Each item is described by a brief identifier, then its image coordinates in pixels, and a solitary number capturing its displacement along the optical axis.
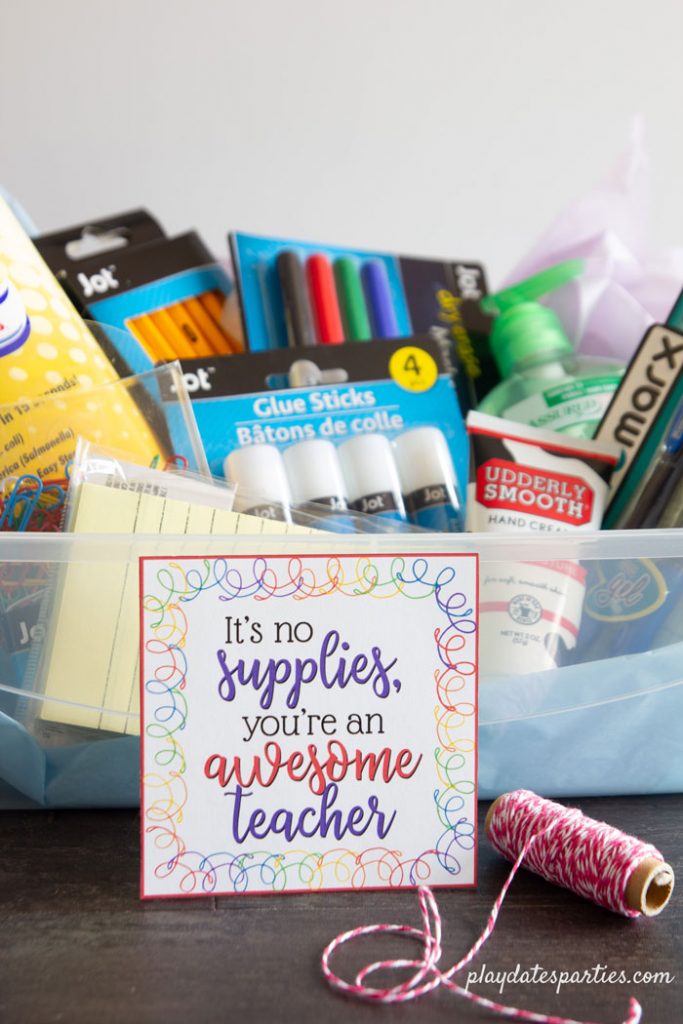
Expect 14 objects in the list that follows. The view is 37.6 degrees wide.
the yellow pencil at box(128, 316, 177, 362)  0.75
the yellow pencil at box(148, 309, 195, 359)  0.77
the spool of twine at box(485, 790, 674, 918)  0.44
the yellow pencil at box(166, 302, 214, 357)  0.78
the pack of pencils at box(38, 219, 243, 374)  0.75
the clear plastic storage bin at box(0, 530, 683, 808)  0.49
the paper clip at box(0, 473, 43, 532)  0.56
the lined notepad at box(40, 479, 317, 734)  0.49
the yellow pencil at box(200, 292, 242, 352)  0.81
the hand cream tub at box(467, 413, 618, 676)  0.53
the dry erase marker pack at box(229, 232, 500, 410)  0.77
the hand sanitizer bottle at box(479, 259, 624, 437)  0.70
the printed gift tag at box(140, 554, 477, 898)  0.46
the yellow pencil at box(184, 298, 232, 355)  0.79
